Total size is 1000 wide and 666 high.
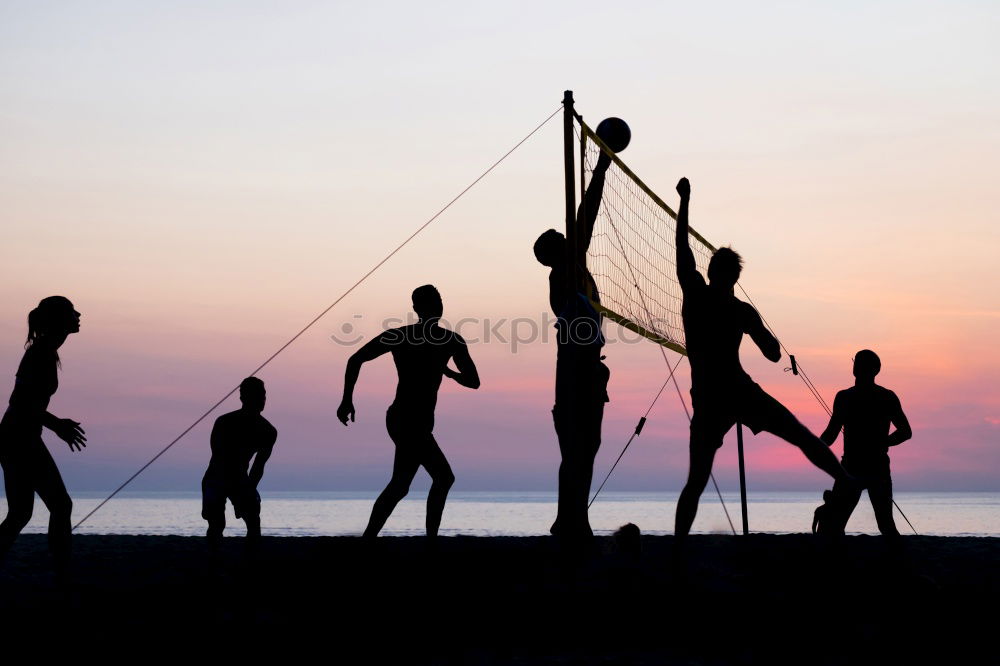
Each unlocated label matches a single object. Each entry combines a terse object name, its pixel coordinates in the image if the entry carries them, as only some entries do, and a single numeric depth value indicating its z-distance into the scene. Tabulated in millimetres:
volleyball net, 7695
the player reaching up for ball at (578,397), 6941
